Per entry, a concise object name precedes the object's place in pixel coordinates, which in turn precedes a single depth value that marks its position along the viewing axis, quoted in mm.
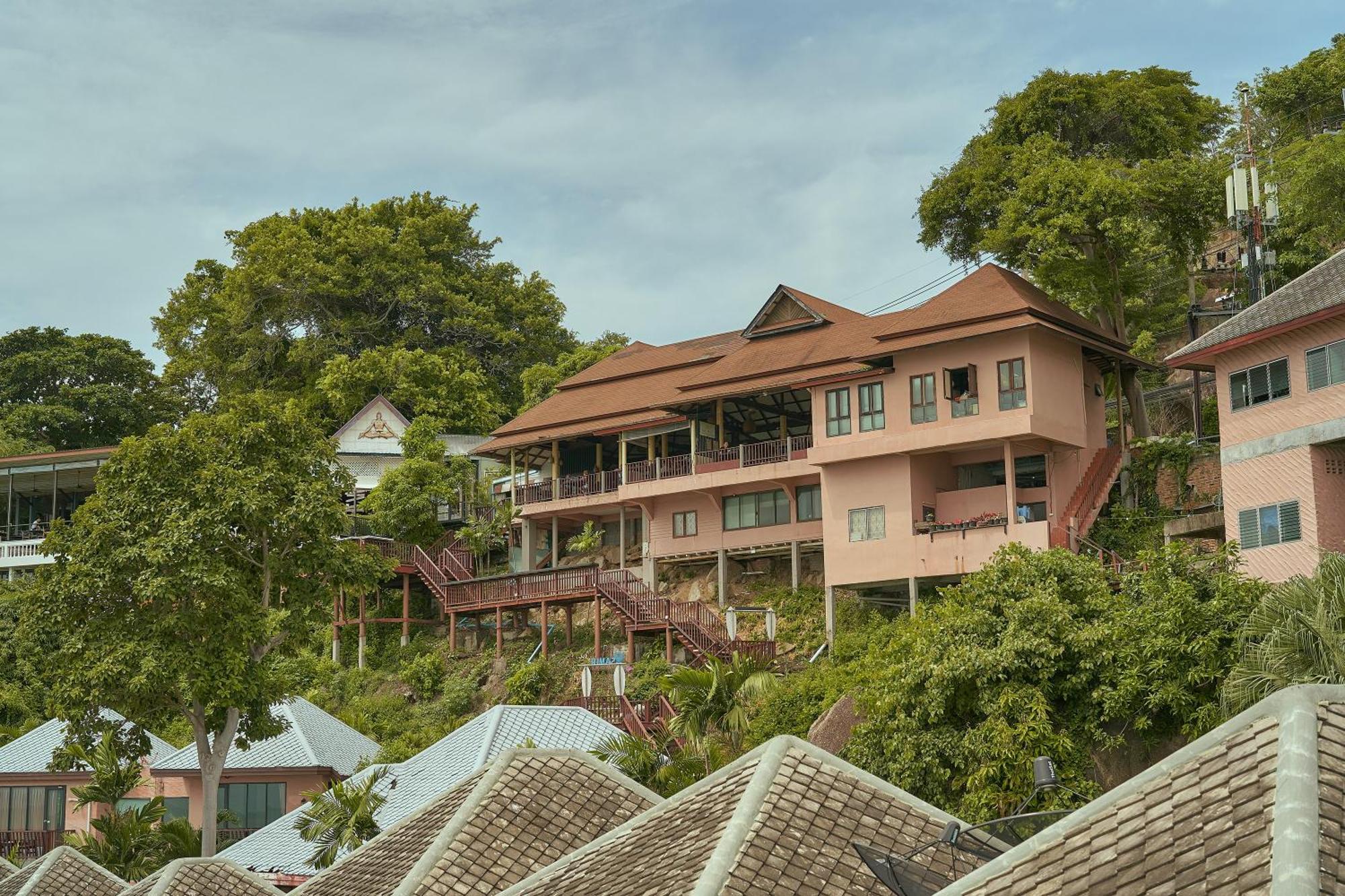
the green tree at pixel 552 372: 57594
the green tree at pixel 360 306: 62938
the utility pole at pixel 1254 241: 36969
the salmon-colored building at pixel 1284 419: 28688
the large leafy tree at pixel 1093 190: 41062
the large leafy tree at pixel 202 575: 29359
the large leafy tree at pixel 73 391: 67625
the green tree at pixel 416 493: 48625
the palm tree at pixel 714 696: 26234
